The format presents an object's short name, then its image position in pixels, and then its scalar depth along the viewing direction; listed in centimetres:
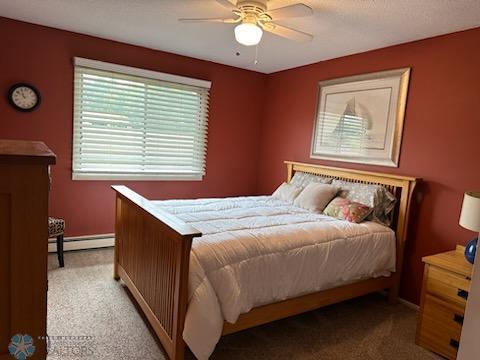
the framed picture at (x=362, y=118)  315
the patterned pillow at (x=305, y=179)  363
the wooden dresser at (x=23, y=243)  91
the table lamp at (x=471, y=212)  202
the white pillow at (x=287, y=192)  361
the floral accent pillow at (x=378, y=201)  297
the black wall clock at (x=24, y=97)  325
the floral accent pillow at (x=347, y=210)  287
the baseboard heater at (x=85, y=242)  366
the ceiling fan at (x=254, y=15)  214
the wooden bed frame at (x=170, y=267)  191
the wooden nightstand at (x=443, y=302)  221
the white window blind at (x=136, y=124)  362
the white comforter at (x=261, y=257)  190
